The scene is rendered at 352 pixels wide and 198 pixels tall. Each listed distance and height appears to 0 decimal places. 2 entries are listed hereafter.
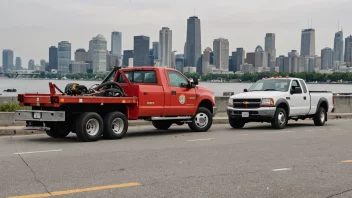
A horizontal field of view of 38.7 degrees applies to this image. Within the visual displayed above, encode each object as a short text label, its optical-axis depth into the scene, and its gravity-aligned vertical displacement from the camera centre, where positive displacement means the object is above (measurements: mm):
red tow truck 12812 -544
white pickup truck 17375 -631
